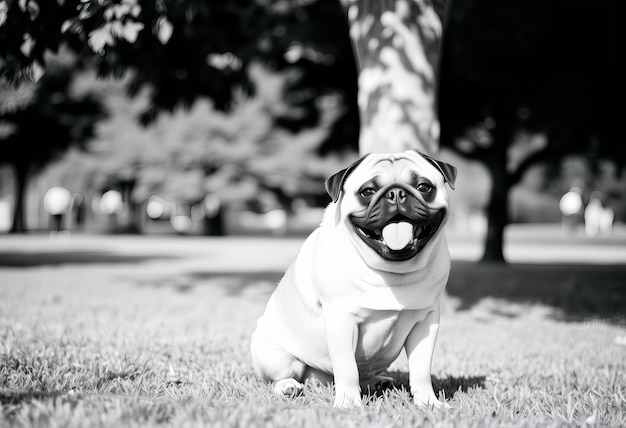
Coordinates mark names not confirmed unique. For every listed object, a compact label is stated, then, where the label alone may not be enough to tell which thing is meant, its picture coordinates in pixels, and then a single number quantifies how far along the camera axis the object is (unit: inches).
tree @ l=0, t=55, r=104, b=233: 1081.4
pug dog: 121.0
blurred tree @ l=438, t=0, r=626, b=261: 385.1
